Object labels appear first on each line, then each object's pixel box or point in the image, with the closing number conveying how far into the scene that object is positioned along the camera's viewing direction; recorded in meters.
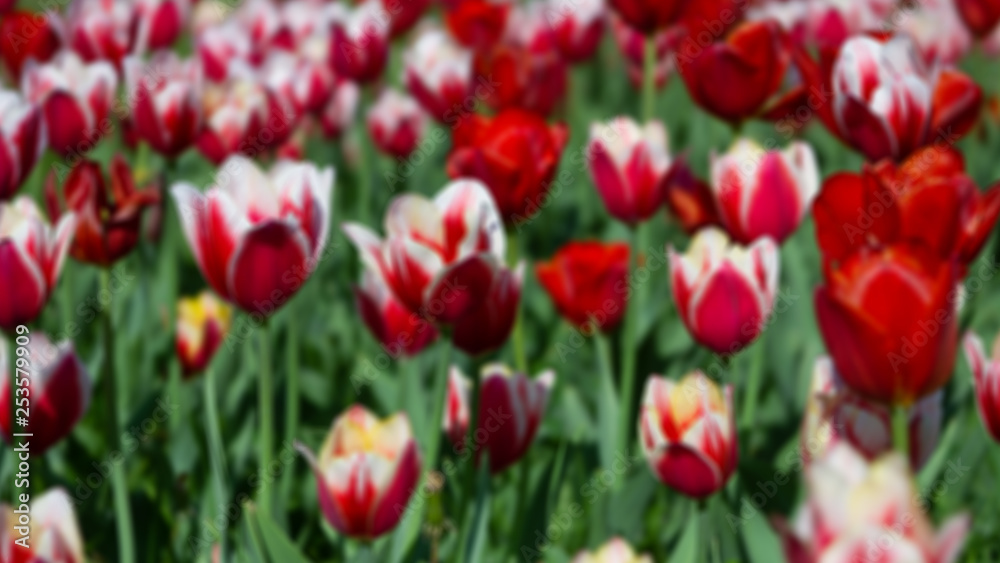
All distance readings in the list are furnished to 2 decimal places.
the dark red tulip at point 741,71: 1.96
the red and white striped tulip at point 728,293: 1.80
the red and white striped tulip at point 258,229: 1.76
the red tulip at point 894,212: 1.71
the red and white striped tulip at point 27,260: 1.79
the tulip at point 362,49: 2.26
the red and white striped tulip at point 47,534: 1.70
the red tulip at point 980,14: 2.29
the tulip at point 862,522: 1.35
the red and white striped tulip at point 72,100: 2.03
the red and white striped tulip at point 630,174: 1.93
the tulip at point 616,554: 1.71
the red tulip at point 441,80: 2.20
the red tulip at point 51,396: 1.79
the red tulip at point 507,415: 1.82
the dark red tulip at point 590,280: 1.93
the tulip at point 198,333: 1.95
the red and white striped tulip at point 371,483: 1.74
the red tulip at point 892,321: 1.64
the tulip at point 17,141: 1.89
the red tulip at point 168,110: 2.06
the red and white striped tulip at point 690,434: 1.75
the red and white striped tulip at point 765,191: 1.87
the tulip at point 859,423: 1.72
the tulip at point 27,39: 2.18
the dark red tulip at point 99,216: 1.87
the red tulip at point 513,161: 1.88
